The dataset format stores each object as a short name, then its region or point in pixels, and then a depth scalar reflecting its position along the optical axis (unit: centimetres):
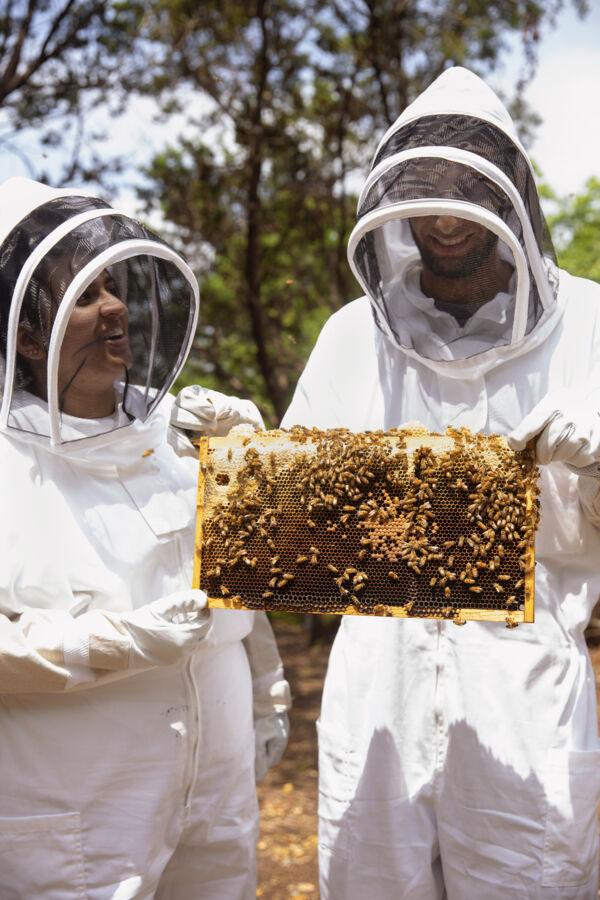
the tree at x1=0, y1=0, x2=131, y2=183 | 898
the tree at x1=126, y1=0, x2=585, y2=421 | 923
